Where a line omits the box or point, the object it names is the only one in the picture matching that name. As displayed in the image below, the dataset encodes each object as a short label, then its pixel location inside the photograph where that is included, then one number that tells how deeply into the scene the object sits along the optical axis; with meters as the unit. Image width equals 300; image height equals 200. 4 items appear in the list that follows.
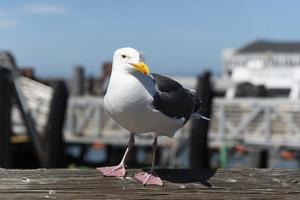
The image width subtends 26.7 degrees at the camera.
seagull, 3.21
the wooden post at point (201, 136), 13.93
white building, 27.75
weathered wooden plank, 2.63
